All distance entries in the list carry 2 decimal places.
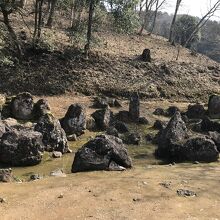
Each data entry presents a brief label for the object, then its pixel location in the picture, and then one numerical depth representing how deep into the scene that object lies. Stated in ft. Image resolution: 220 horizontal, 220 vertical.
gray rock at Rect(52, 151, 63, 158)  27.17
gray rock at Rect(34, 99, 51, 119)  36.78
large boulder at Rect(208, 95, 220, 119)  43.97
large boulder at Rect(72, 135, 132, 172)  22.77
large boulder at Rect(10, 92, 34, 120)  36.67
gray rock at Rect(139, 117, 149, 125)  38.96
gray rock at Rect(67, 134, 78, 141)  31.87
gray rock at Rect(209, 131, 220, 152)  30.06
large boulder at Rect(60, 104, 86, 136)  33.34
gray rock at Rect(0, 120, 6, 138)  27.37
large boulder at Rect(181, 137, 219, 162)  27.24
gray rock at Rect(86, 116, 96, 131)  35.31
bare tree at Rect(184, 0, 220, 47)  73.86
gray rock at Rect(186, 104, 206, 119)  43.71
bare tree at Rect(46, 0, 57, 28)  59.53
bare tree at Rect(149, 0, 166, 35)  84.64
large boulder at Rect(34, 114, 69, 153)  28.38
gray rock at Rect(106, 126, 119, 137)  32.78
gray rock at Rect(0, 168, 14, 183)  19.95
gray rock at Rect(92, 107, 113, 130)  35.98
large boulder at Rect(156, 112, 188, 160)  28.22
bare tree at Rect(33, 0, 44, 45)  49.05
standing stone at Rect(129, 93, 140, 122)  39.67
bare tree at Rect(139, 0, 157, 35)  77.92
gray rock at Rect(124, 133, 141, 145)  31.58
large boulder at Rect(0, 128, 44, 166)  25.11
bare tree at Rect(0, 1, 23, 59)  43.29
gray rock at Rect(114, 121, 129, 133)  35.09
